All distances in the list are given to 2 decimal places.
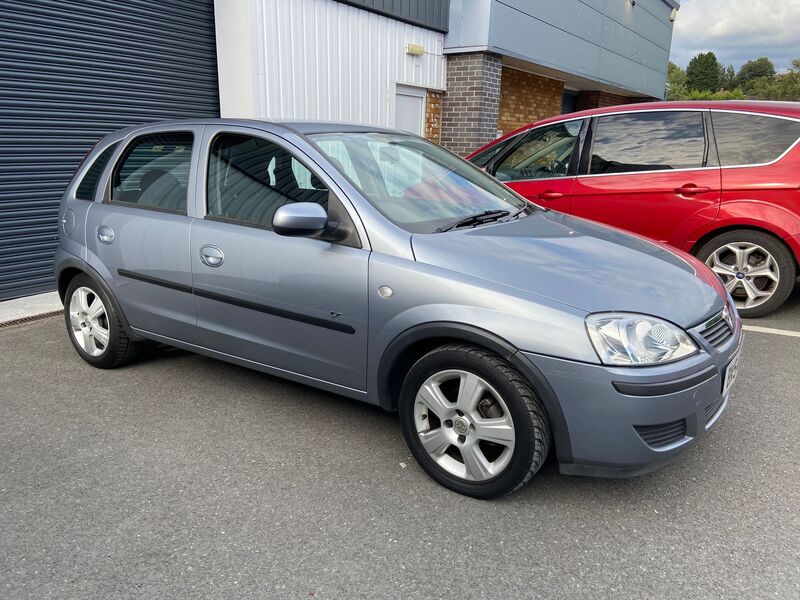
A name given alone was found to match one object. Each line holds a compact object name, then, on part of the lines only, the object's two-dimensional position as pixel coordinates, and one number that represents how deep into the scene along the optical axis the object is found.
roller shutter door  5.84
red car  5.05
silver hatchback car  2.48
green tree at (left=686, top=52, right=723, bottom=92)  103.81
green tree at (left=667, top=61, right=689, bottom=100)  83.88
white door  9.75
